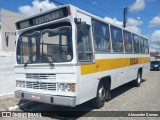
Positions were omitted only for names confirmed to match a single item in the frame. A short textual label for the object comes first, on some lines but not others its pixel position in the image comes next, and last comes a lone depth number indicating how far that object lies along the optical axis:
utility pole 19.14
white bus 3.70
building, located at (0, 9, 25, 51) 14.59
